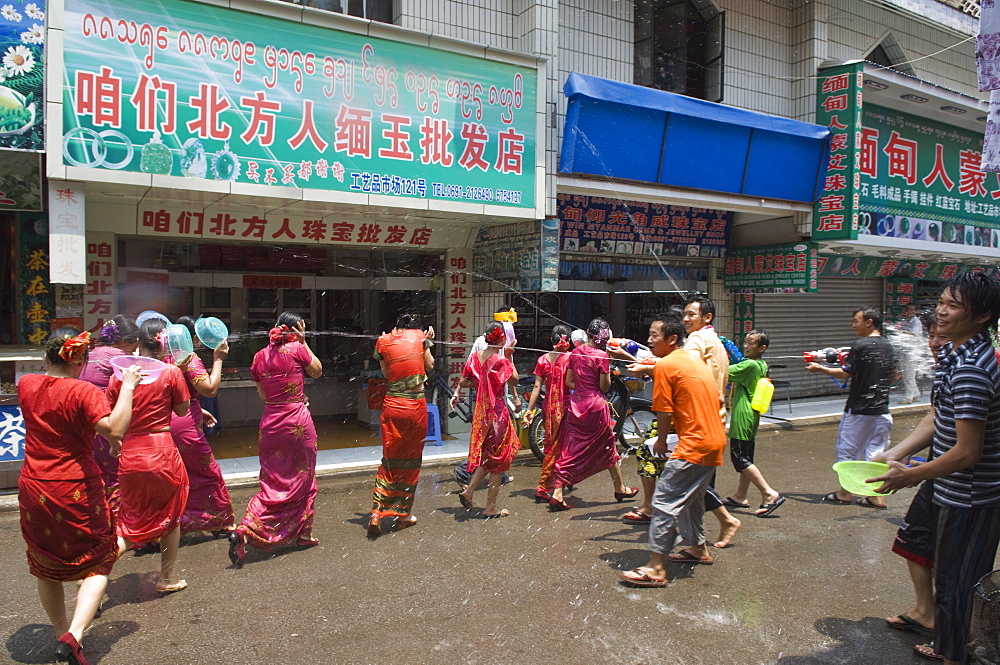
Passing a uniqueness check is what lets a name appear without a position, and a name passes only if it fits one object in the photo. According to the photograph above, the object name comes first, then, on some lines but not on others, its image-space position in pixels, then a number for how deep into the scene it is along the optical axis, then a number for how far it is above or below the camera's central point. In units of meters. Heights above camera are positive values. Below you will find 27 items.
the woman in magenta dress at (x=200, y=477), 4.98 -1.20
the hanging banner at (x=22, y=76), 5.83 +1.94
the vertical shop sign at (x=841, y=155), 10.79 +2.47
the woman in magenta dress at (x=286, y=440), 4.96 -0.92
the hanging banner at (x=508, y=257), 8.70 +0.72
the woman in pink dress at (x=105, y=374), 4.77 -0.44
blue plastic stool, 8.59 -1.39
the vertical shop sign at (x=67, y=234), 6.07 +0.65
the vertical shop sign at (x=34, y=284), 7.10 +0.25
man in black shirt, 6.14 -0.60
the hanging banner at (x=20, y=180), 6.03 +1.14
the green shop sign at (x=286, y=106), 6.16 +2.04
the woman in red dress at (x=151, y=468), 4.04 -0.91
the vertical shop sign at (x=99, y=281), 7.43 +0.30
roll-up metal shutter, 12.65 -0.10
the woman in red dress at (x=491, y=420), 5.84 -0.89
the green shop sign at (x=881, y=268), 12.68 +0.94
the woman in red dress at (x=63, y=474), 3.29 -0.78
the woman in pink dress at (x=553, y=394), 6.38 -0.75
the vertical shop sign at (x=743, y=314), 12.23 +0.02
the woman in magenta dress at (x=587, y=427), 6.20 -1.00
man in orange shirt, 4.36 -0.81
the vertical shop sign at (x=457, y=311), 9.46 +0.02
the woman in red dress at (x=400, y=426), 5.45 -0.88
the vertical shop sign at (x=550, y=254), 8.60 +0.72
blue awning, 8.92 +2.40
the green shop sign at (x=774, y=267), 10.98 +0.78
